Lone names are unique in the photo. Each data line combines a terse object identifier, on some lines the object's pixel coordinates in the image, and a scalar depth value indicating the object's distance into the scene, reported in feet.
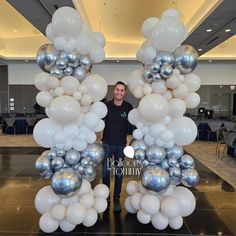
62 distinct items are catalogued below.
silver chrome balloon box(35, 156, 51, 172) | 10.08
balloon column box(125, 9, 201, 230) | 9.99
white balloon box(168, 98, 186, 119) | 10.11
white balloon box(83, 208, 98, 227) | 10.36
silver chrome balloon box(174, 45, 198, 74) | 10.11
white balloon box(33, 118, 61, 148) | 9.89
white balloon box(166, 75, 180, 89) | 10.08
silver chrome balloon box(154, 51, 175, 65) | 10.09
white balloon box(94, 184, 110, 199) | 11.10
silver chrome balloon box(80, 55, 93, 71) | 10.21
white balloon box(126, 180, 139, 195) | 11.64
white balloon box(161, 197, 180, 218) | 10.16
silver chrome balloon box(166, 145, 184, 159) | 10.43
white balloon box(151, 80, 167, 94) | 10.25
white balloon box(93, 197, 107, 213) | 10.77
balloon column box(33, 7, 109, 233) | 9.77
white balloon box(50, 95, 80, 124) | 9.21
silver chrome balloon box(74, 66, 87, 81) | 10.18
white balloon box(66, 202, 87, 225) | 9.93
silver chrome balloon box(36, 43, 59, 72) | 9.86
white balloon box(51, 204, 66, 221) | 9.93
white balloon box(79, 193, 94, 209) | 10.44
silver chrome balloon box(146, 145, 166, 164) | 10.20
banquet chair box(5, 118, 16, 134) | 37.85
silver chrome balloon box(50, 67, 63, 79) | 9.94
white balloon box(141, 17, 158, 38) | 10.42
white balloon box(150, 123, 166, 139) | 10.06
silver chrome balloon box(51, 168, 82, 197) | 9.78
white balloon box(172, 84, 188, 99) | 10.23
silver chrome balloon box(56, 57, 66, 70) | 9.86
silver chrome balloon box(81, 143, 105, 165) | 10.35
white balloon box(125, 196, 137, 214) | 11.75
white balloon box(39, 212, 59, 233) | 10.14
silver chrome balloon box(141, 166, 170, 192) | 9.98
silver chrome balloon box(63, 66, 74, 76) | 10.02
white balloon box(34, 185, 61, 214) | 10.40
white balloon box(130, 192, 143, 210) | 11.03
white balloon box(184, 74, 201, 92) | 10.52
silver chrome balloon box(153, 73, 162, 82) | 10.17
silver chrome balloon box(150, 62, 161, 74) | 10.09
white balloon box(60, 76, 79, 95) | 9.75
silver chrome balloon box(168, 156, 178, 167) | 10.43
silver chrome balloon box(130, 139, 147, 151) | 10.53
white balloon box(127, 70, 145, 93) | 10.68
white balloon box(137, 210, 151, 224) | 10.67
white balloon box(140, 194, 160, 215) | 10.29
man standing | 12.01
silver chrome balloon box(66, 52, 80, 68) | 9.92
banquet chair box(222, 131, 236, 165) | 21.49
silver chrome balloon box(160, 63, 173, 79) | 10.02
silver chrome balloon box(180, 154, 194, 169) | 10.50
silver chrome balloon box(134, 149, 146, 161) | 10.45
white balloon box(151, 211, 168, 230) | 10.44
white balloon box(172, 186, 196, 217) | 10.69
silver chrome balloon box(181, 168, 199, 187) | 10.42
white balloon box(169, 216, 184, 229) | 10.53
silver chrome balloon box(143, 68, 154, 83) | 10.27
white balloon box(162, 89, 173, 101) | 10.43
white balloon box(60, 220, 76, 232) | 10.22
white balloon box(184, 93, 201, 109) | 10.54
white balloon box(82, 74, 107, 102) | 10.30
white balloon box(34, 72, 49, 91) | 10.16
